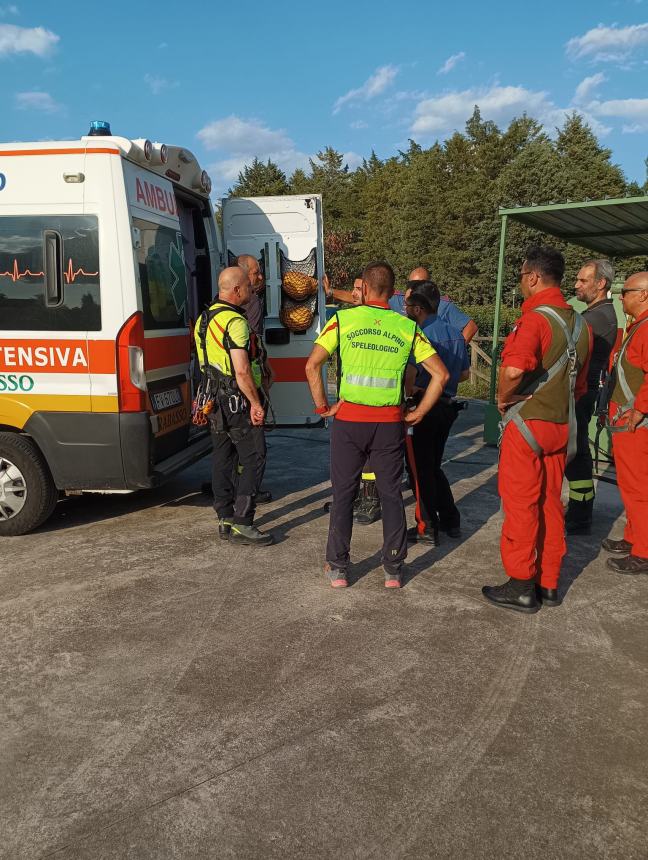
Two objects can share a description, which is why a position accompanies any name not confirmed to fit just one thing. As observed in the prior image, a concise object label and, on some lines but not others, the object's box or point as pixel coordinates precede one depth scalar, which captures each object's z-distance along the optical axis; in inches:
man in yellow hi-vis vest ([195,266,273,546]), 177.9
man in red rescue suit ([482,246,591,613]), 143.8
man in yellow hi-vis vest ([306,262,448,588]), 150.9
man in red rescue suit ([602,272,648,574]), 168.4
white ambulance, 173.9
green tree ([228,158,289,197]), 1793.8
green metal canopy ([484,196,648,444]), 282.1
